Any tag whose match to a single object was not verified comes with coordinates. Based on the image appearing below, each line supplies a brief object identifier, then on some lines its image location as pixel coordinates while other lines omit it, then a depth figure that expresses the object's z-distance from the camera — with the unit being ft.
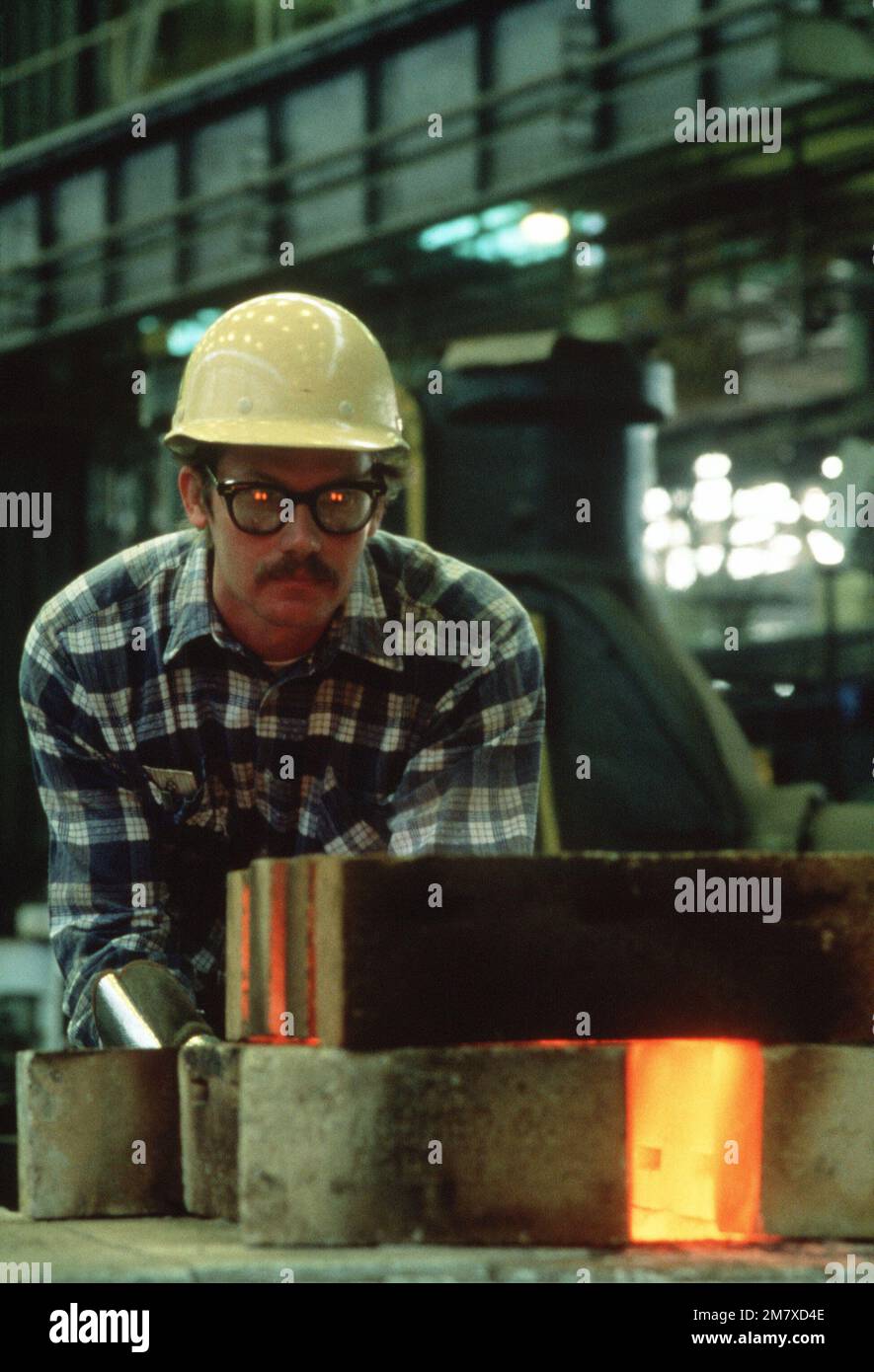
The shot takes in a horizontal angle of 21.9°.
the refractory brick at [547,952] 11.52
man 14.80
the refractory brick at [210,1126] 12.34
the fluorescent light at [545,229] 45.39
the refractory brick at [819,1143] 11.89
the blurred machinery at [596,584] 32.35
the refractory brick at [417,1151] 11.30
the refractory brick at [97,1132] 13.12
